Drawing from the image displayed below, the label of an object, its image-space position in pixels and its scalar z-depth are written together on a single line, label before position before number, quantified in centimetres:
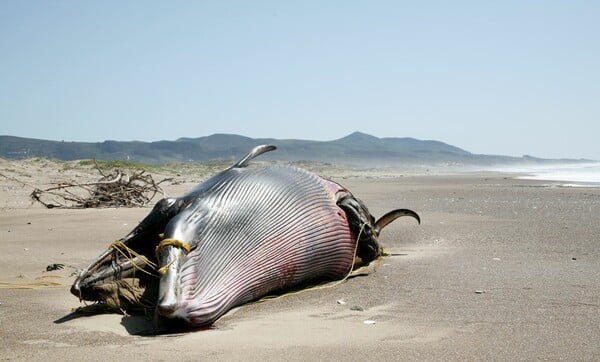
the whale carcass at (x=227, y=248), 459
